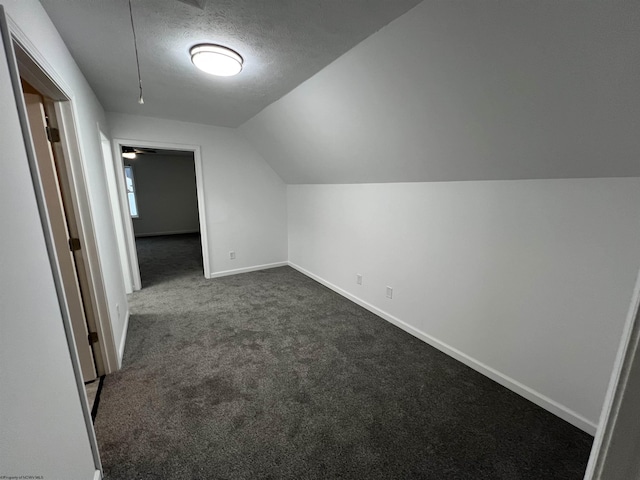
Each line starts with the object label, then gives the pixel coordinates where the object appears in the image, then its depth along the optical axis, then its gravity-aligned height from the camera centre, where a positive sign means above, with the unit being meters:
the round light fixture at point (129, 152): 5.34 +0.80
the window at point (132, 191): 6.85 -0.01
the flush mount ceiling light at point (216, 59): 1.64 +0.84
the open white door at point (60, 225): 1.51 -0.22
